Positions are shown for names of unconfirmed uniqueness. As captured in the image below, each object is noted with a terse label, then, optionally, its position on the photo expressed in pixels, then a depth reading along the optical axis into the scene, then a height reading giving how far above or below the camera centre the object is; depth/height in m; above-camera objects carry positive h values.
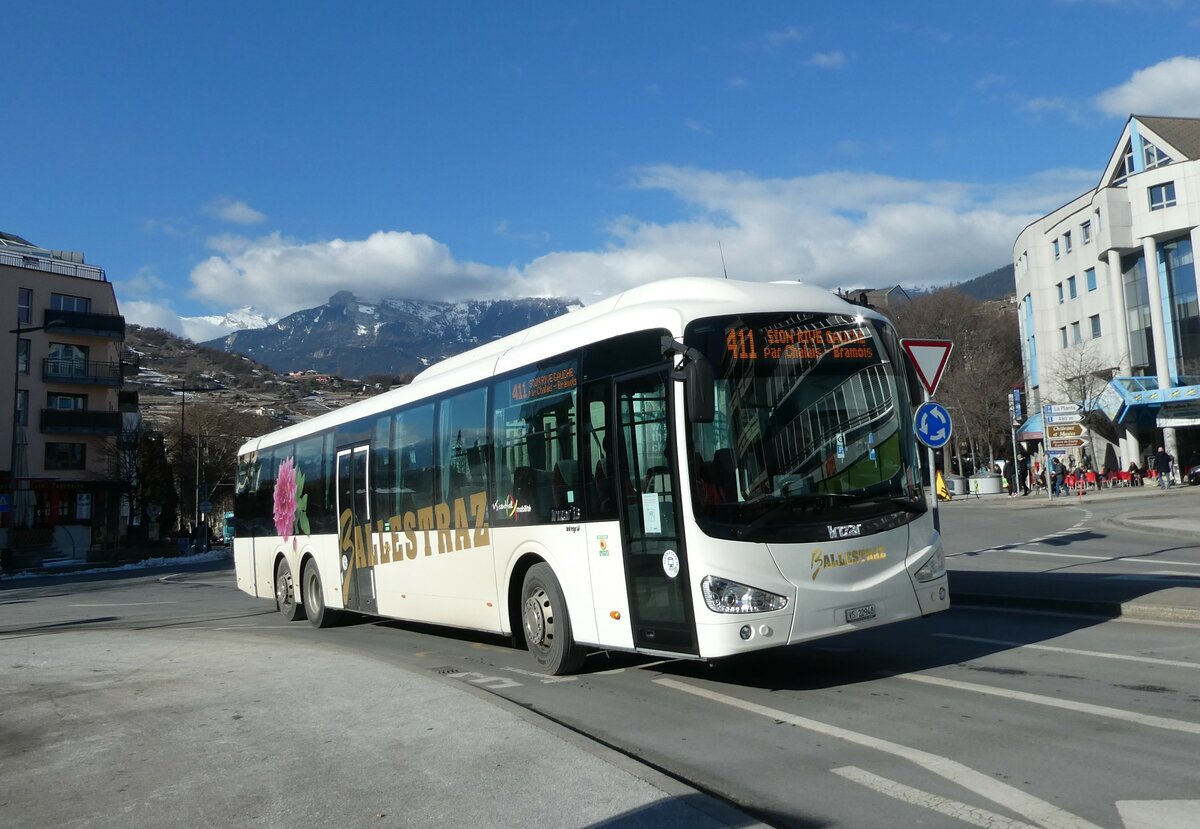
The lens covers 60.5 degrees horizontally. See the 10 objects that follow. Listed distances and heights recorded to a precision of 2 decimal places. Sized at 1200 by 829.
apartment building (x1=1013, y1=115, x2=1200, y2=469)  52.91 +9.13
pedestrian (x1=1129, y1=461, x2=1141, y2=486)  52.65 -0.62
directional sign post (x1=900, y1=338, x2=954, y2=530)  13.77 +1.50
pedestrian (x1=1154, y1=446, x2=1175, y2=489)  45.50 -0.26
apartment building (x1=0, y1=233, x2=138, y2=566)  60.97 +7.52
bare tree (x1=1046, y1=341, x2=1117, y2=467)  55.31 +4.74
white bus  7.75 +0.09
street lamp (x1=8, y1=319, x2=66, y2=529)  46.19 +3.03
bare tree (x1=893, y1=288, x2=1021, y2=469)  69.81 +9.29
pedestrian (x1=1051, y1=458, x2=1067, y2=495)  46.03 -0.35
